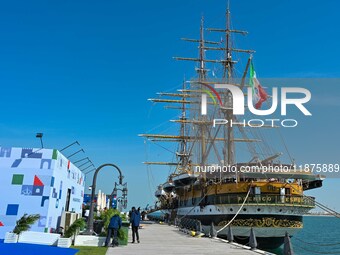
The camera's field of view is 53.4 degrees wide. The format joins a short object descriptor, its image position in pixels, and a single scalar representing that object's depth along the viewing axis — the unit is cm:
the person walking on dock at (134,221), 1662
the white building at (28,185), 1738
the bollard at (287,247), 1193
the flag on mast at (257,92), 2920
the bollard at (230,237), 1792
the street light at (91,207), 1591
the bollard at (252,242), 1509
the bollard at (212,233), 2066
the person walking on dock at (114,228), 1469
